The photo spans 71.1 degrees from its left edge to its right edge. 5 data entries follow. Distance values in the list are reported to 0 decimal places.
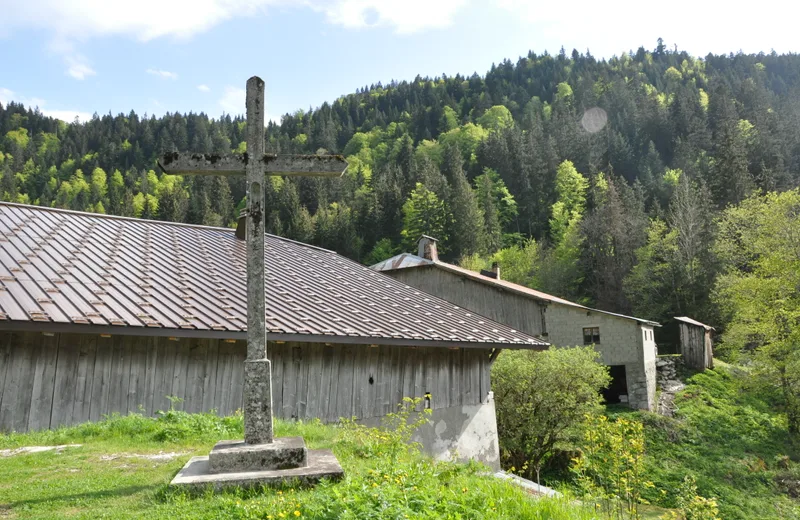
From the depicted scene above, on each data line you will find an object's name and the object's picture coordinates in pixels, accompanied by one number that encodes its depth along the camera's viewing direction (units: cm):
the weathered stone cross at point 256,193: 550
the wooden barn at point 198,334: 915
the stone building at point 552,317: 3025
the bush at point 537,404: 2159
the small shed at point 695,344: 3412
